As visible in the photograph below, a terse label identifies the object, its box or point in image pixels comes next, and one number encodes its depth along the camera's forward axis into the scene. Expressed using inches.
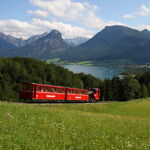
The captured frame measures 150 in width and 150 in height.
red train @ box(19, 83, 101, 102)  1582.2
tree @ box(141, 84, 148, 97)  5138.8
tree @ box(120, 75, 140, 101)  4109.3
